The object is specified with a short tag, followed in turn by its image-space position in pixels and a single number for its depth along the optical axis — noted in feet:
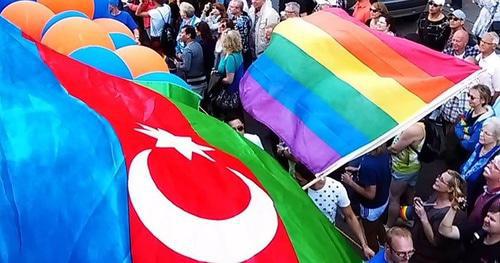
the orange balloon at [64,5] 19.04
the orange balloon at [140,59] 16.72
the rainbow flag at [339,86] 14.83
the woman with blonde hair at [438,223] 15.80
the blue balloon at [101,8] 20.70
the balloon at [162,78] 16.07
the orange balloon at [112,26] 19.16
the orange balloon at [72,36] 16.22
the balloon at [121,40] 18.26
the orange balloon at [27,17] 17.20
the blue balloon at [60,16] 17.24
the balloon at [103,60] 15.24
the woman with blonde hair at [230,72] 23.22
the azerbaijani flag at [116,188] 10.05
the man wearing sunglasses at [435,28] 26.40
